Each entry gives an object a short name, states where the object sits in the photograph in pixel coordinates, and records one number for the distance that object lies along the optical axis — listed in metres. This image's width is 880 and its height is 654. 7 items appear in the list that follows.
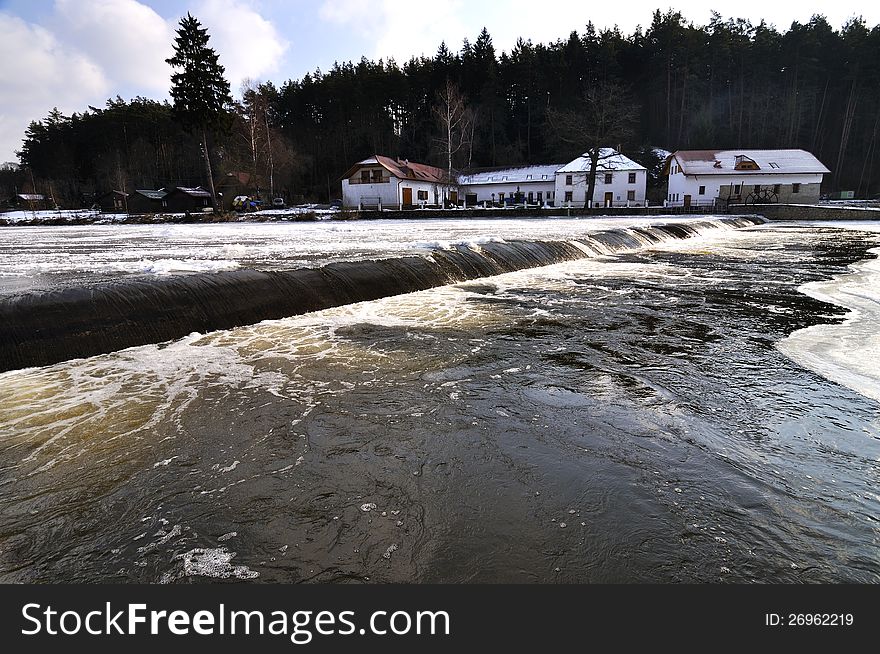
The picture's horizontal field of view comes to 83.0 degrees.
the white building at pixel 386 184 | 51.38
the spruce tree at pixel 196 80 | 41.47
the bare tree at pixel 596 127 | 44.84
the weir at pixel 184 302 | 5.52
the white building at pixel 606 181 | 52.41
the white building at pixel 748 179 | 47.94
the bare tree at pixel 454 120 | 45.25
